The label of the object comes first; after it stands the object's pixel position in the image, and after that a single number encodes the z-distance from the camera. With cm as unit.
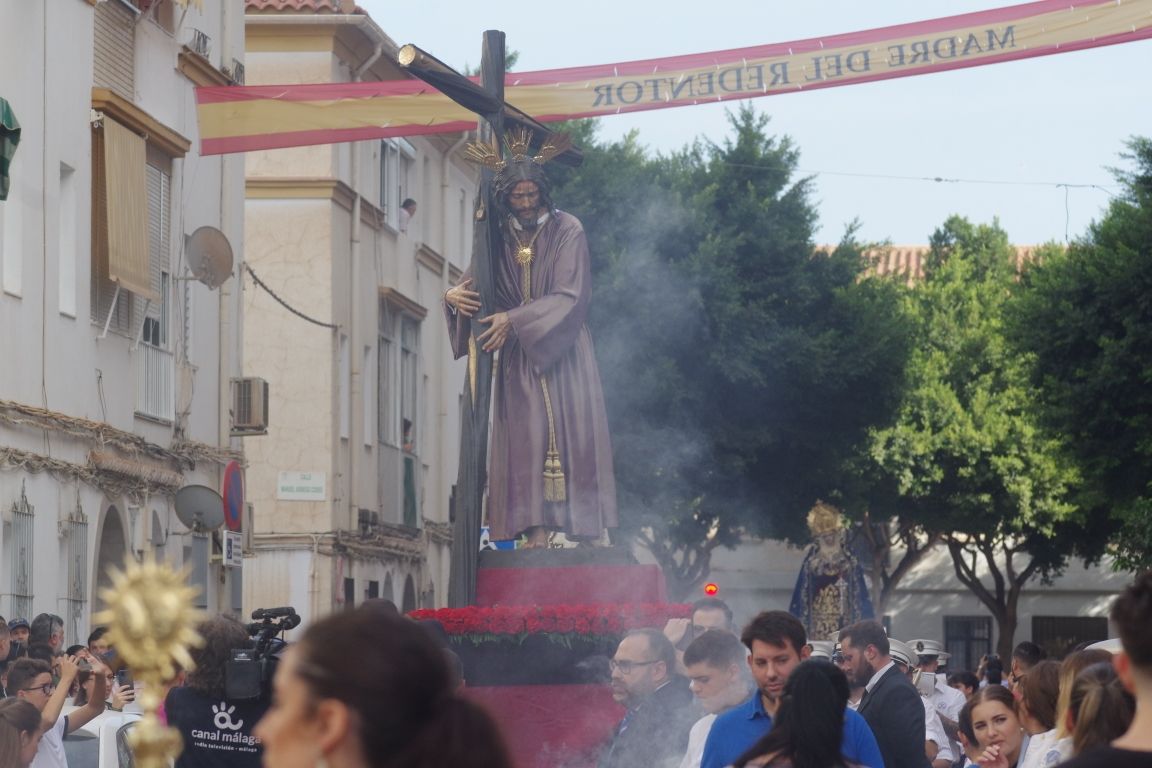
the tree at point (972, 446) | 4988
